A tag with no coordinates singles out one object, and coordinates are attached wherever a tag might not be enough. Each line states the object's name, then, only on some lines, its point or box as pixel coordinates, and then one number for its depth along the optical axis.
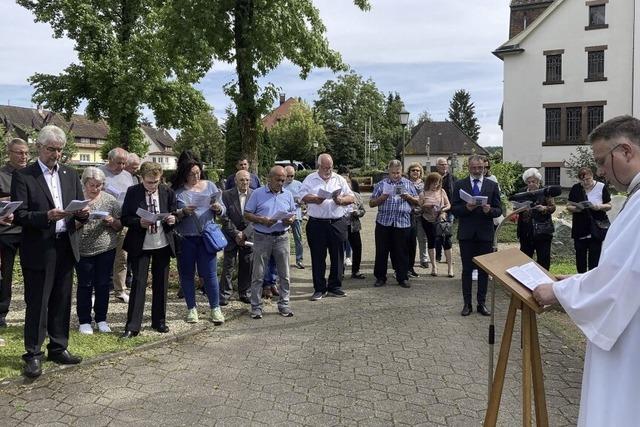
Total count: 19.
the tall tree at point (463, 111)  105.75
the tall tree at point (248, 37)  10.74
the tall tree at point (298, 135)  58.28
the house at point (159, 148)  97.88
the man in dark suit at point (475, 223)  7.43
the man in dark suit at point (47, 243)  5.01
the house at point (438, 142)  71.94
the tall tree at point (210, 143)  55.84
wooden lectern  3.26
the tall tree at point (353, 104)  75.12
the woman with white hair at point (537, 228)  7.97
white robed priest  2.66
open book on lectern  3.22
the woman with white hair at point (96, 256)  6.37
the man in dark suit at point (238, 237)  8.02
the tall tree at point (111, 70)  28.25
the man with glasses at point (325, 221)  8.38
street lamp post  22.58
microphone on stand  5.32
